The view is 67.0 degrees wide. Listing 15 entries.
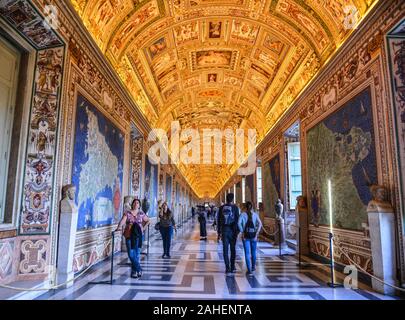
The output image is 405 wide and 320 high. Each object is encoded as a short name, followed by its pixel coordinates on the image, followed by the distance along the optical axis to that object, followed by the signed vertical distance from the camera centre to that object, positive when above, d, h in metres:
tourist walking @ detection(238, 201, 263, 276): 7.37 -0.52
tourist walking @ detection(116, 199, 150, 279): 6.75 -0.60
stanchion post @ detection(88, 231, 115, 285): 6.41 -1.60
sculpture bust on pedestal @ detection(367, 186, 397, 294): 5.74 -0.65
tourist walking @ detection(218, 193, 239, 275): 7.45 -0.51
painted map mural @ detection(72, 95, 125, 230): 7.41 +1.06
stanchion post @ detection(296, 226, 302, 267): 8.83 -1.05
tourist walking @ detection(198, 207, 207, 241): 15.91 -1.04
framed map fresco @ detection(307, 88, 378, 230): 6.85 +1.13
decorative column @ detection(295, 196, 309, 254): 10.40 -0.59
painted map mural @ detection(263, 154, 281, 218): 14.98 +1.13
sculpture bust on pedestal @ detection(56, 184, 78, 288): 6.14 -0.65
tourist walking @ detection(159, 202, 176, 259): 9.64 -0.63
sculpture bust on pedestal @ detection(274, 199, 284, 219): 12.54 -0.11
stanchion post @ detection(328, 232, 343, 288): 6.27 -1.58
